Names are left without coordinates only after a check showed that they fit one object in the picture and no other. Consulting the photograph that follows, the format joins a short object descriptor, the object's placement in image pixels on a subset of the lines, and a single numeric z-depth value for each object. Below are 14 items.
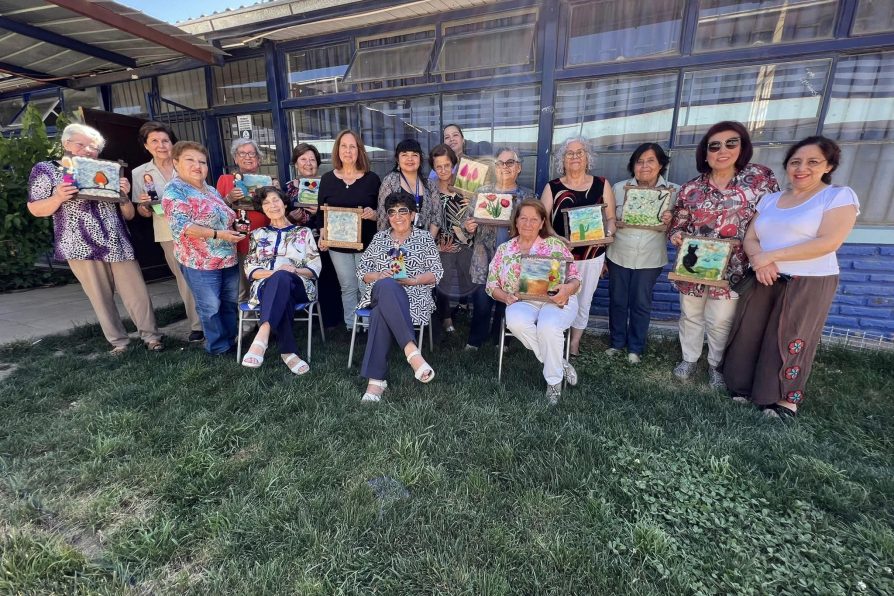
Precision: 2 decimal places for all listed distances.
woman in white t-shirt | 2.69
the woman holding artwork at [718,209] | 3.11
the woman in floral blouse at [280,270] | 3.55
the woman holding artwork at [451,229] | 3.89
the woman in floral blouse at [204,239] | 3.51
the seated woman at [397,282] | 3.29
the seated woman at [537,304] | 3.20
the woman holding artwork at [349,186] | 3.91
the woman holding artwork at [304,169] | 4.09
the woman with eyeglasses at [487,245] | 3.58
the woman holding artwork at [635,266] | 3.50
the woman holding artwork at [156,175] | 3.86
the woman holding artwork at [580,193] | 3.52
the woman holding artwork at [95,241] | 3.42
